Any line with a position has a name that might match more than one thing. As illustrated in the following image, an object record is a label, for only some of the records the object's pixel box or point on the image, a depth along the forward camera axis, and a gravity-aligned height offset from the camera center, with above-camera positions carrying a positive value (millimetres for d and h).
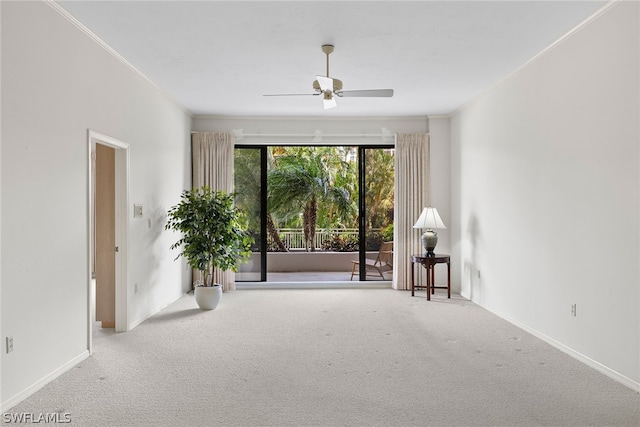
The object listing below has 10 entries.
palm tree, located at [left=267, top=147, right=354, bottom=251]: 10156 +654
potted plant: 5570 -248
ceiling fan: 4086 +1177
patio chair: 7633 -772
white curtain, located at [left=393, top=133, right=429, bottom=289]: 7172 +356
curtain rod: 7203 +1275
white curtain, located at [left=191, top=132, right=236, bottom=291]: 7035 +803
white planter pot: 5641 -990
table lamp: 6355 -129
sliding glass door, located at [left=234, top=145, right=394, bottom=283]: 7371 +141
